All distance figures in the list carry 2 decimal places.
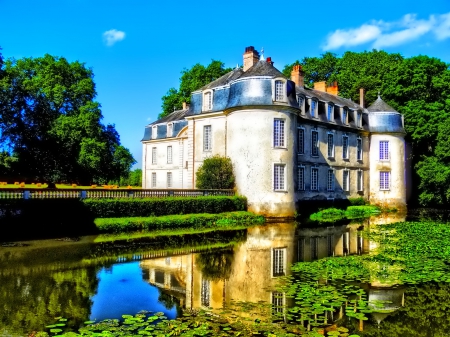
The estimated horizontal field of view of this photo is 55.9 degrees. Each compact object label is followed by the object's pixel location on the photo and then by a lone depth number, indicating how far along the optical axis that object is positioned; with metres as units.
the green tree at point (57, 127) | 27.25
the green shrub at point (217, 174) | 24.95
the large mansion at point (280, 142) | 24.20
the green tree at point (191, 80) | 44.53
